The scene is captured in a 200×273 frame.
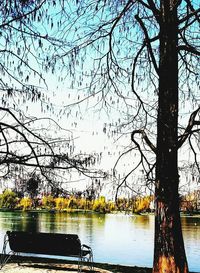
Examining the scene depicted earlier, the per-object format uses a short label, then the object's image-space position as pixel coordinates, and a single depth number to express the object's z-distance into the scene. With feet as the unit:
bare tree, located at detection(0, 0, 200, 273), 16.17
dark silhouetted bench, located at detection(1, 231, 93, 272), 21.26
